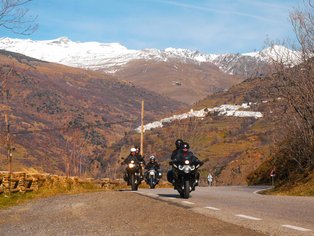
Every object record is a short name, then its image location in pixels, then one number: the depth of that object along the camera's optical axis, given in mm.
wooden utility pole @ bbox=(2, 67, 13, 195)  16850
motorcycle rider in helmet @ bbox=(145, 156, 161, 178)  30266
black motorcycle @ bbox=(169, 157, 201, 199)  18031
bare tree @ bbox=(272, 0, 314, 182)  24781
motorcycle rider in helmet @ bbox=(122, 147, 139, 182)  25823
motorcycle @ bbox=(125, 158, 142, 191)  25672
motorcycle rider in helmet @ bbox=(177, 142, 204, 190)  18328
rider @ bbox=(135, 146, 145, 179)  26219
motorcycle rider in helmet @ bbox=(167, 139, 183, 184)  18781
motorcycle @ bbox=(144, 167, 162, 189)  30531
